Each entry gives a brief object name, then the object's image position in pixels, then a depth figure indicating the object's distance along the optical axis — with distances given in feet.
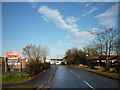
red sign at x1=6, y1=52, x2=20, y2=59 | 54.13
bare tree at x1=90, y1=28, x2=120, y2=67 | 74.37
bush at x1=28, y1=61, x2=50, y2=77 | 39.47
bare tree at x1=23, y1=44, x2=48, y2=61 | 95.62
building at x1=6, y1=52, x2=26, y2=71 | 52.65
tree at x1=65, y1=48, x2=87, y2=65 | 136.60
